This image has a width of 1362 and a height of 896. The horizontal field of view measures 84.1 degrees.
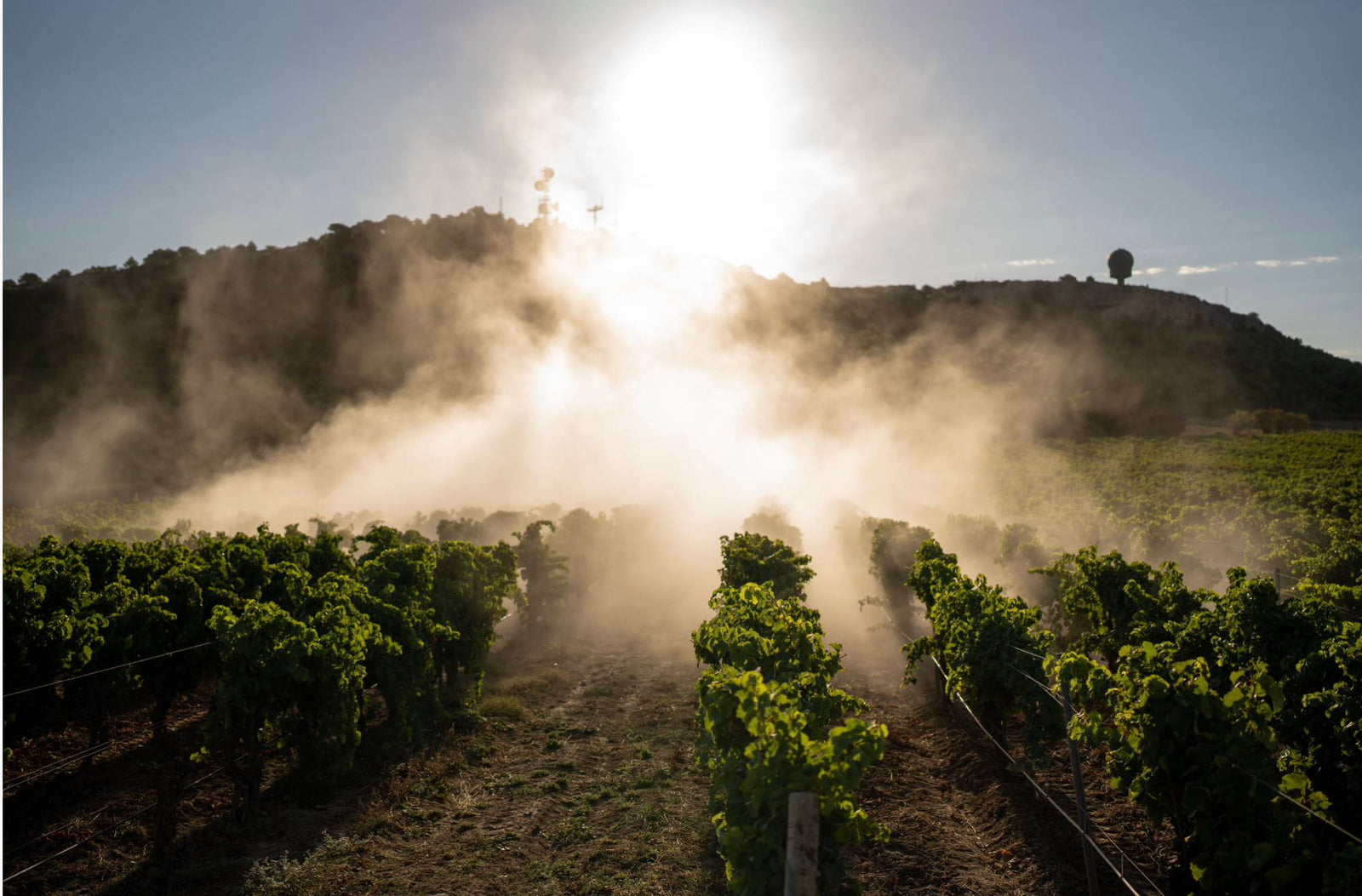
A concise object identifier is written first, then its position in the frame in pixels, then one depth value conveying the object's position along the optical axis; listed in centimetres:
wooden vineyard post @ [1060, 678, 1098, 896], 1001
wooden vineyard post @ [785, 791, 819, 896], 657
